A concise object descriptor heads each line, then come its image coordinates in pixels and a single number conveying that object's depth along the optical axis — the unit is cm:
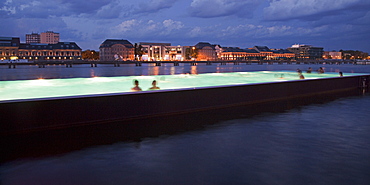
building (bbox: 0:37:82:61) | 13008
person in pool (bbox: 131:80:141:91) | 892
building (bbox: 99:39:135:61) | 14375
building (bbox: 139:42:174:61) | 15788
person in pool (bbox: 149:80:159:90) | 931
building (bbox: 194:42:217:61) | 16662
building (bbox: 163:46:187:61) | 16350
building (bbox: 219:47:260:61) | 18588
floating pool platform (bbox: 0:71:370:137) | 707
